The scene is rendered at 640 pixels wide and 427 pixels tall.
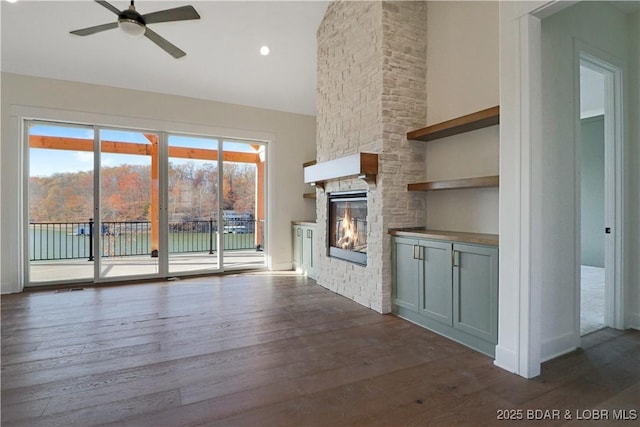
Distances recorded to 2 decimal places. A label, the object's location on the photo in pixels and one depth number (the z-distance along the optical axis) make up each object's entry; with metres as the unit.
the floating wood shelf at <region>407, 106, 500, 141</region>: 2.70
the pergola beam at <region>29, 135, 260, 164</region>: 4.76
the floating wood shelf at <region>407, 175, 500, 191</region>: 2.64
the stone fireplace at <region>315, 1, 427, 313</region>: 3.54
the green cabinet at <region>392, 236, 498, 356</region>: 2.51
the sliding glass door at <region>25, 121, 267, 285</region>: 4.78
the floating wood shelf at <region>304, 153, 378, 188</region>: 3.48
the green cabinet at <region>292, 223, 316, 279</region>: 5.40
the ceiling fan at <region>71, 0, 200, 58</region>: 2.72
